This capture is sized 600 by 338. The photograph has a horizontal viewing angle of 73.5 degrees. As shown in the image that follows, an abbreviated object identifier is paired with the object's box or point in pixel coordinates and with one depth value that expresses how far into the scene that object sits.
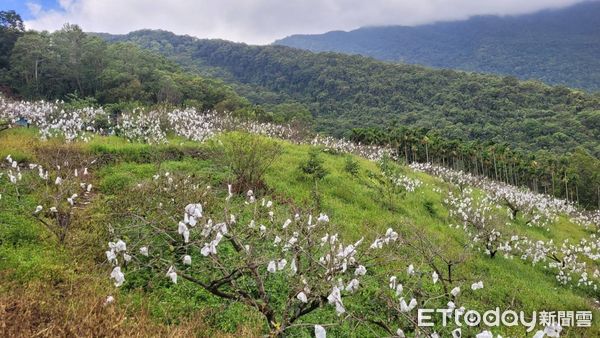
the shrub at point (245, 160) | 15.27
